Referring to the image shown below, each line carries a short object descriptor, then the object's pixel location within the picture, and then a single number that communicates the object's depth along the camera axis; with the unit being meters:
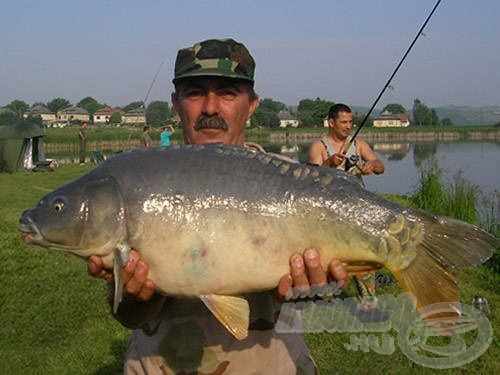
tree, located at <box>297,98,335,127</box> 95.88
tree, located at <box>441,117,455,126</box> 123.69
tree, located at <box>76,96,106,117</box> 134.12
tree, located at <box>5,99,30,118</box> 128.62
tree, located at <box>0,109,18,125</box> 98.05
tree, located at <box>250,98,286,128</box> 83.90
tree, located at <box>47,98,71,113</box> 144.50
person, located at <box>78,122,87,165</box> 24.78
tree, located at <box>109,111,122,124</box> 96.71
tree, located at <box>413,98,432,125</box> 102.62
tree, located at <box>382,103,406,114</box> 96.67
